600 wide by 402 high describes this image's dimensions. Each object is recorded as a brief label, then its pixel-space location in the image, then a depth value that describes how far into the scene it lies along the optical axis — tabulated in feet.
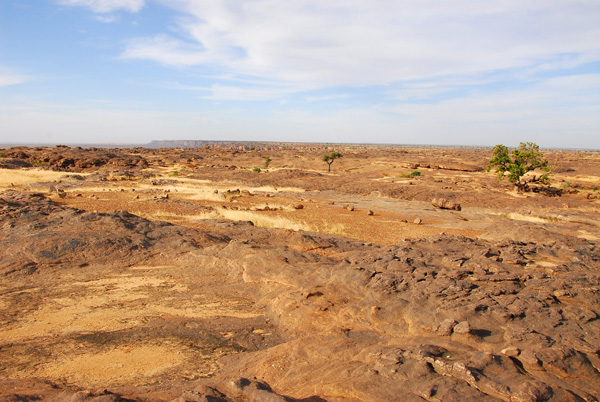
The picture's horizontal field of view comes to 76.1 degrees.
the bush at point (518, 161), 107.45
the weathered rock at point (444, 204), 84.33
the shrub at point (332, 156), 166.71
